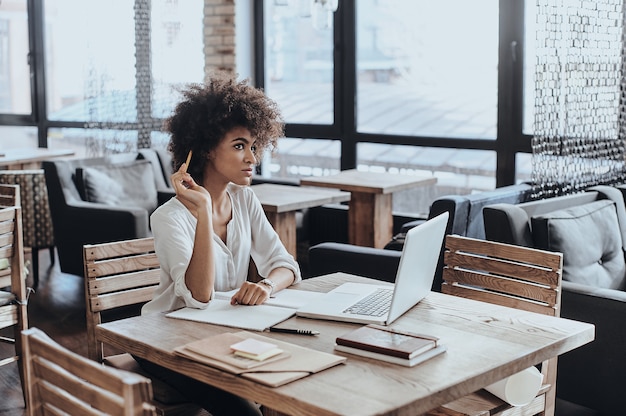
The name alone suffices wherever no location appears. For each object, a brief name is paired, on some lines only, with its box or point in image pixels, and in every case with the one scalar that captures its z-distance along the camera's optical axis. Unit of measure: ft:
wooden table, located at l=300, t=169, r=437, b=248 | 17.30
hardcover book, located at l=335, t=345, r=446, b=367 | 6.37
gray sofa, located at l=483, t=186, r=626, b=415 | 10.78
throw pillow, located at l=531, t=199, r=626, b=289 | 11.85
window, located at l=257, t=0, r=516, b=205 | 18.29
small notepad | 6.36
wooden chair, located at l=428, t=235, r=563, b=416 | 8.53
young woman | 8.06
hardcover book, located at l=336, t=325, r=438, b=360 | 6.44
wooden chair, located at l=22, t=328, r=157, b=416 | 4.90
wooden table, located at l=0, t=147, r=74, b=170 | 20.45
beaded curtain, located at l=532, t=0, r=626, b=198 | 14.23
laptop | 7.03
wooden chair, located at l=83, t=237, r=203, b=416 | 8.63
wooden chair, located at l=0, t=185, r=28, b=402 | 11.23
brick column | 22.29
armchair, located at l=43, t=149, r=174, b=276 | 16.87
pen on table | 7.09
